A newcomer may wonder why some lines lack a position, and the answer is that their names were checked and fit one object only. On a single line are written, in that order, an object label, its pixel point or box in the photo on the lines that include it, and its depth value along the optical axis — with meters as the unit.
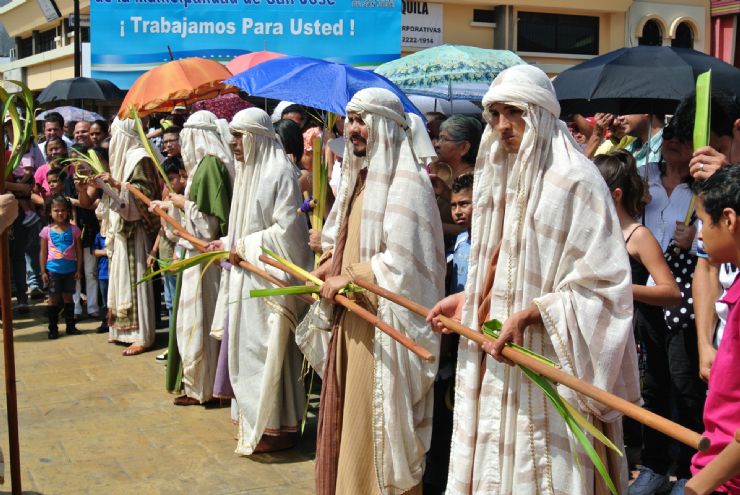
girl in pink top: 9.41
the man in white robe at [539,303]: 3.24
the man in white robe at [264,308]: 5.73
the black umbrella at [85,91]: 13.79
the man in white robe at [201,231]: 6.63
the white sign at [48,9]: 20.48
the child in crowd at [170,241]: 8.15
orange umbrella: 8.41
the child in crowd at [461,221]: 4.60
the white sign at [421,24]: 22.81
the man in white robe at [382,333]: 4.32
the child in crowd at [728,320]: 2.57
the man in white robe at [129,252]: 8.69
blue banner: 13.15
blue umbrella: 5.84
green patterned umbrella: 9.28
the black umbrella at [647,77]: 5.80
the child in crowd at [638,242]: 4.08
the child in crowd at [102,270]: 9.75
